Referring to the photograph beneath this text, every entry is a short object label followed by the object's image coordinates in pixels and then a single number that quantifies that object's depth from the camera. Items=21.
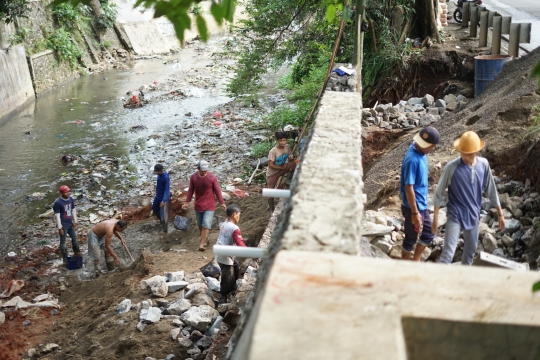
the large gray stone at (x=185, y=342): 5.45
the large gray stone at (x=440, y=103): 10.39
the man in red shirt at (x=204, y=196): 8.14
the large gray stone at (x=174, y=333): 5.55
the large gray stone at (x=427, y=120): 9.84
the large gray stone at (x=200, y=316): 5.58
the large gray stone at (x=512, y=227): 5.42
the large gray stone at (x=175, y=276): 6.64
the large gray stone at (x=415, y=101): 11.05
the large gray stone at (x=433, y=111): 10.20
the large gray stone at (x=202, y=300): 6.13
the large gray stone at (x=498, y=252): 5.24
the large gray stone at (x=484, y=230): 5.45
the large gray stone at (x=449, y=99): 10.52
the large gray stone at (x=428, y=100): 10.84
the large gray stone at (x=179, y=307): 5.94
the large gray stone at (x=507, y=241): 5.27
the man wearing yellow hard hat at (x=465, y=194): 4.72
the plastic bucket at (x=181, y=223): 9.28
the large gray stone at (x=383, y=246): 5.42
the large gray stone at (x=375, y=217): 5.76
